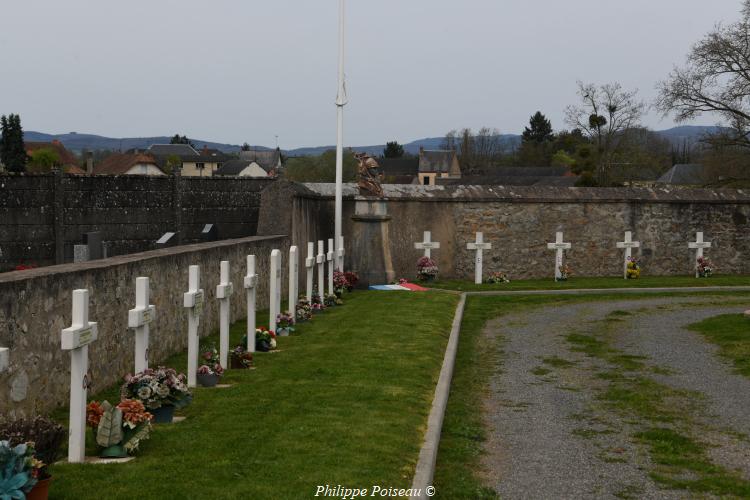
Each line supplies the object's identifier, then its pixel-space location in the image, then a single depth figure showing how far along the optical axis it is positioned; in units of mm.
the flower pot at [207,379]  11414
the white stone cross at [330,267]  21906
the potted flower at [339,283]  22891
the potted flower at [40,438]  6348
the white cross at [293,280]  17625
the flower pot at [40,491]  6235
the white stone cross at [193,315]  11375
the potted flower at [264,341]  14281
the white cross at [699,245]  30797
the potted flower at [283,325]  16078
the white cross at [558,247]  29409
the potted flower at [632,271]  29875
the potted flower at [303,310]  18094
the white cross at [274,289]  15648
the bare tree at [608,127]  69125
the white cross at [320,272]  20625
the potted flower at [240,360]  12680
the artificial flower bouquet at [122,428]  7840
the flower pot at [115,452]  7848
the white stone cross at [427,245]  28656
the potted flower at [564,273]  29281
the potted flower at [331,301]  21375
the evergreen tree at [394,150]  186125
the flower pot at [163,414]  9188
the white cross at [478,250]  28672
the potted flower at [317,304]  19969
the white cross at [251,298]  13938
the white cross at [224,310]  12695
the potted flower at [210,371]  11422
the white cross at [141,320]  9609
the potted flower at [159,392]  8883
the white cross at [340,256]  24141
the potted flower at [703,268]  30500
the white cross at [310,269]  19734
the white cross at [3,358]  6941
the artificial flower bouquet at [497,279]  28688
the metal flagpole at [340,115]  25984
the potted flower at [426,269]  28062
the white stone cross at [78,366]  7676
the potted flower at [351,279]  25009
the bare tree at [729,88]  46875
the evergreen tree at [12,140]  93062
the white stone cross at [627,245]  30156
